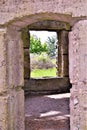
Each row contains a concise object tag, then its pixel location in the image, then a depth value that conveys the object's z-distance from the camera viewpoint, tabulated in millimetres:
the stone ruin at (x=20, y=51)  3496
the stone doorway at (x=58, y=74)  9555
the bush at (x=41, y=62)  19091
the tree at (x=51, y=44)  29055
